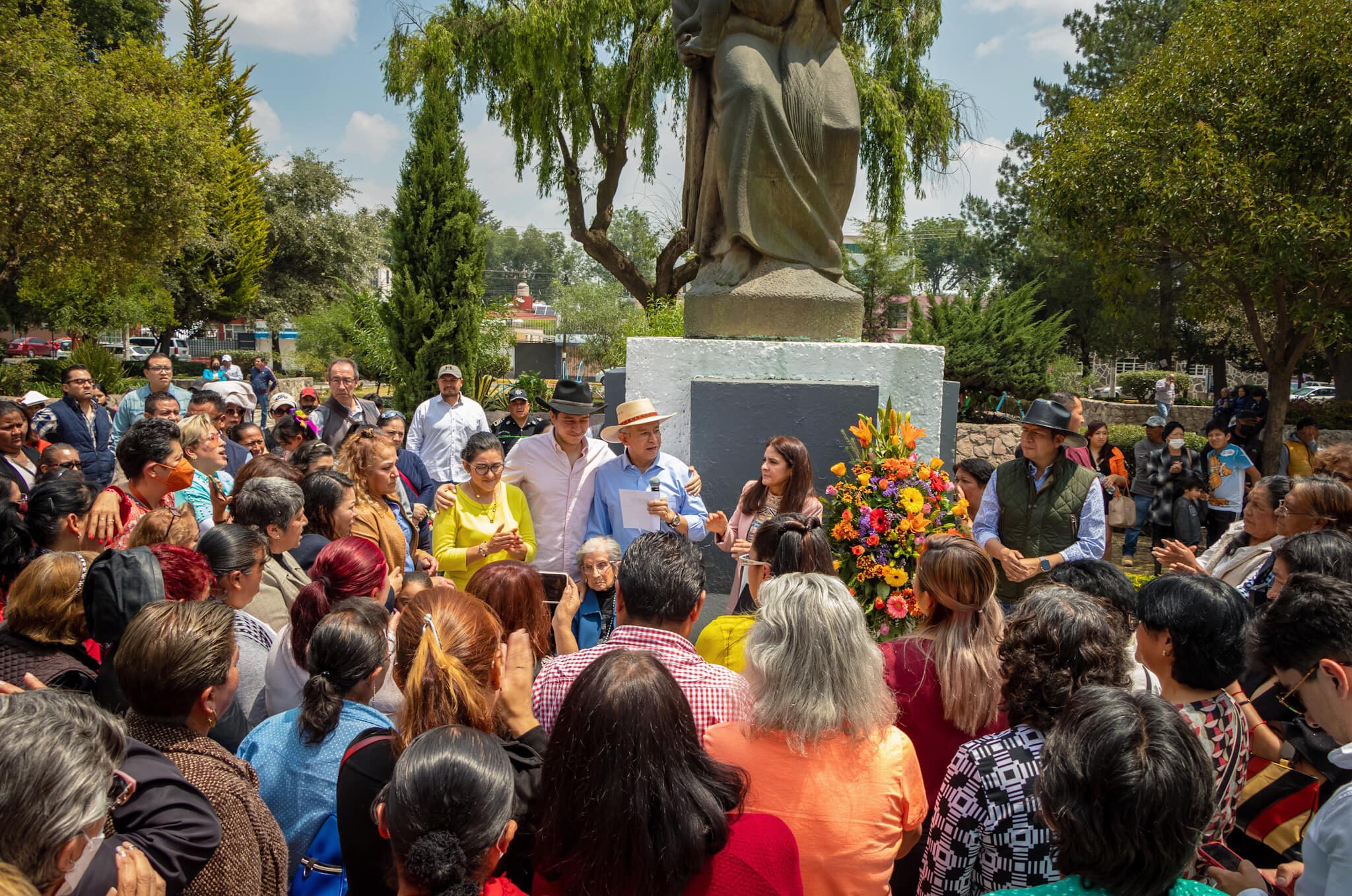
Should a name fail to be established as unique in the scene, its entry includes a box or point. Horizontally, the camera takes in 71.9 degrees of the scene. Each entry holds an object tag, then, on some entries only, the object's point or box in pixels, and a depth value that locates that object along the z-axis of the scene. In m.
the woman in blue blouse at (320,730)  2.24
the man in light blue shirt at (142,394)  6.98
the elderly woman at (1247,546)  3.74
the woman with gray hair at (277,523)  3.48
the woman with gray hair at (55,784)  1.55
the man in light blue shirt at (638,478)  4.39
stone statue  5.60
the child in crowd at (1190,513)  7.91
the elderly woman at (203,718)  1.95
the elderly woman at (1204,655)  2.25
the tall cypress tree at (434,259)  15.94
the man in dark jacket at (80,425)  6.95
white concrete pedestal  5.47
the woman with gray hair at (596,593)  3.72
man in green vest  4.34
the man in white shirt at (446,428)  7.43
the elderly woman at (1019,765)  1.96
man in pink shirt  4.48
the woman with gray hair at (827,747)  2.01
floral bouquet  4.18
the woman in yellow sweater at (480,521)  4.17
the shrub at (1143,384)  26.11
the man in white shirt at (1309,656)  2.00
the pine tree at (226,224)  30.38
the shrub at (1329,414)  15.94
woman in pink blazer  4.21
